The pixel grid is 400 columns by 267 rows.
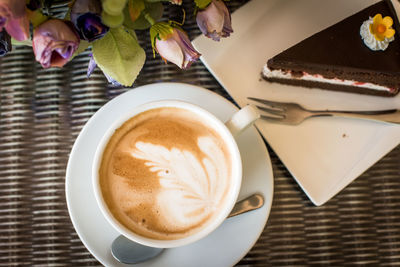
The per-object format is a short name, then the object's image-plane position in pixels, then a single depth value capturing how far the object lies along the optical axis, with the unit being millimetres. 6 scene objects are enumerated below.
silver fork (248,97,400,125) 464
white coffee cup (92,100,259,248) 401
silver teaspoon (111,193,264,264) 421
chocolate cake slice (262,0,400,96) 464
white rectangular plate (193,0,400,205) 461
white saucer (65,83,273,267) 428
